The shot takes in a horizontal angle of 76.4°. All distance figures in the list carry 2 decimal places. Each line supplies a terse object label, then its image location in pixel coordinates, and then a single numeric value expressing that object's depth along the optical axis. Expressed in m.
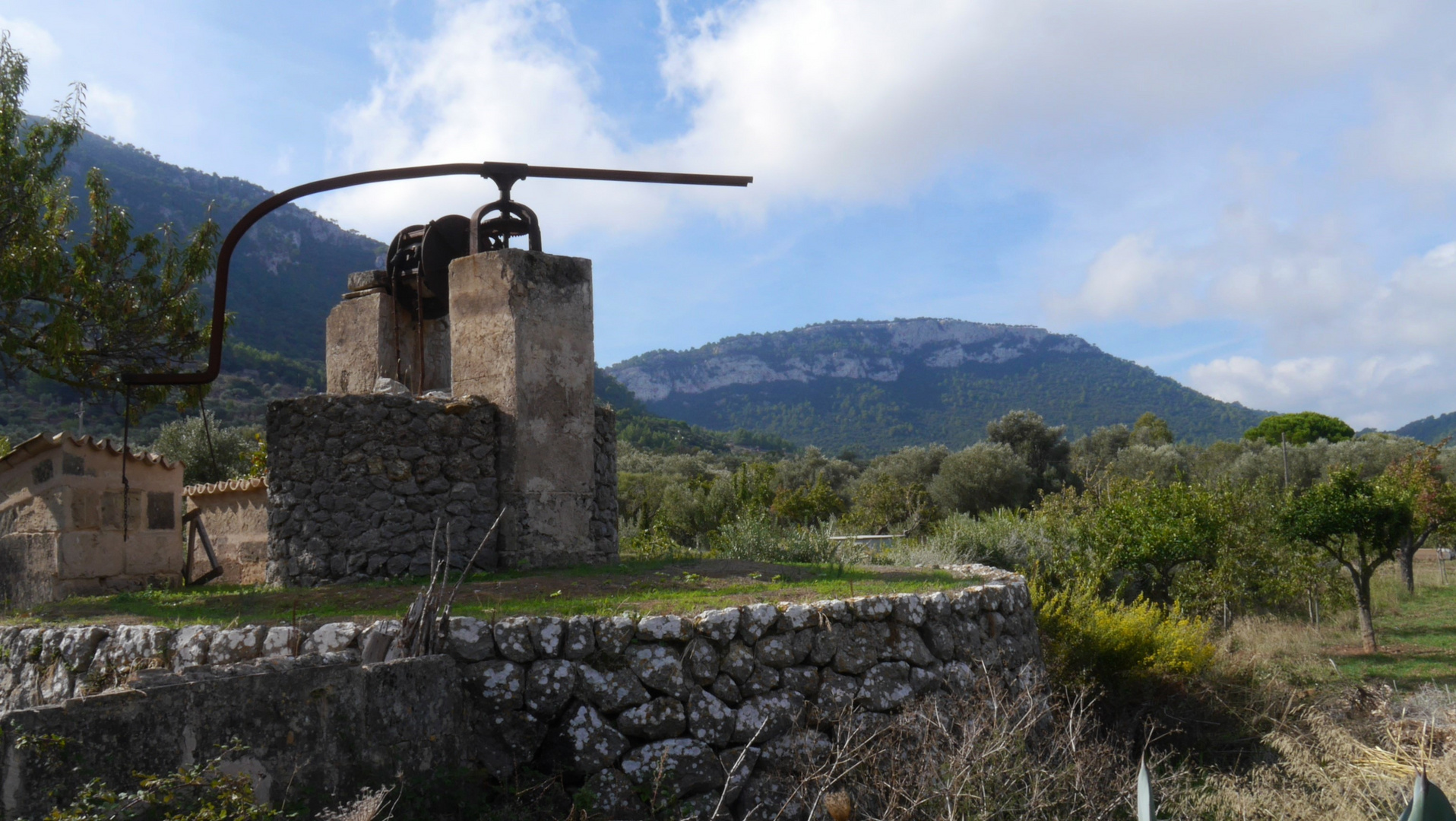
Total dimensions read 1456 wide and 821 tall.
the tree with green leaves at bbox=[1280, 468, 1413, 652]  16.25
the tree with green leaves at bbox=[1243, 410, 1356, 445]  50.88
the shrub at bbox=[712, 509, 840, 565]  12.16
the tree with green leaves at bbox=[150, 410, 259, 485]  18.70
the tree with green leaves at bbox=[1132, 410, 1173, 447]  48.75
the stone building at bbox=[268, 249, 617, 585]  8.84
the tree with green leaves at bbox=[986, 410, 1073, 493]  40.19
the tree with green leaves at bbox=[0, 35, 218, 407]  9.36
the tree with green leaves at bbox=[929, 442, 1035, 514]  35.19
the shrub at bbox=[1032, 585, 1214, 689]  9.48
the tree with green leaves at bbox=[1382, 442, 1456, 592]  21.28
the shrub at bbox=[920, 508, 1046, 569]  14.67
